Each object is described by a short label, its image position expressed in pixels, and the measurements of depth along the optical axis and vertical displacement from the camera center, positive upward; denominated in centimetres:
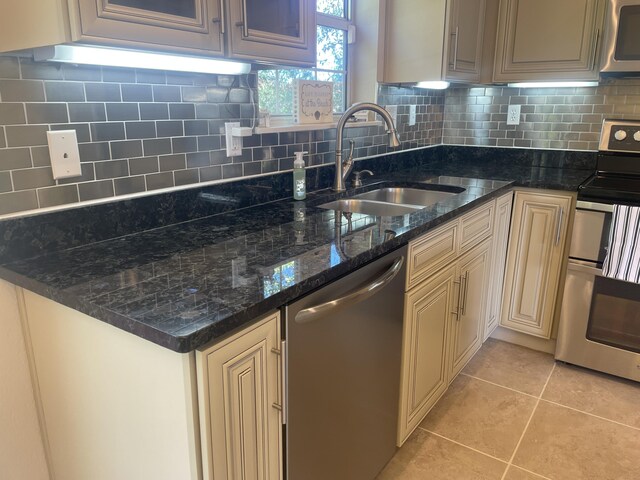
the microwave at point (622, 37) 230 +34
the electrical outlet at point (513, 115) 299 -2
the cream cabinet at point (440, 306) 172 -74
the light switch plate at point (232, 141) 173 -10
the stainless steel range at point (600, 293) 224 -81
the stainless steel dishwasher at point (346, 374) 118 -69
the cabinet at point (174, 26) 96 +18
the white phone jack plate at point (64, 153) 126 -11
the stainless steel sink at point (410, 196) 239 -40
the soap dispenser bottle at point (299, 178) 197 -26
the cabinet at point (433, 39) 239 +35
